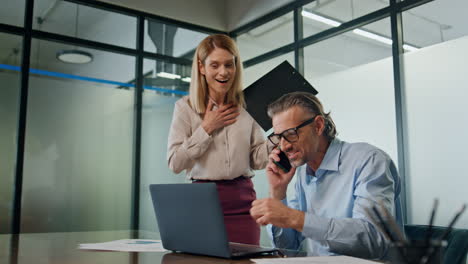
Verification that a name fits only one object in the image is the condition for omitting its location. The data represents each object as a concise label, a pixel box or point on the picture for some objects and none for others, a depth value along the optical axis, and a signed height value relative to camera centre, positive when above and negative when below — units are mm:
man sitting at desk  1260 +17
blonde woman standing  2062 +270
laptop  1158 -80
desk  1158 -178
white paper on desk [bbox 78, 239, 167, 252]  1402 -178
